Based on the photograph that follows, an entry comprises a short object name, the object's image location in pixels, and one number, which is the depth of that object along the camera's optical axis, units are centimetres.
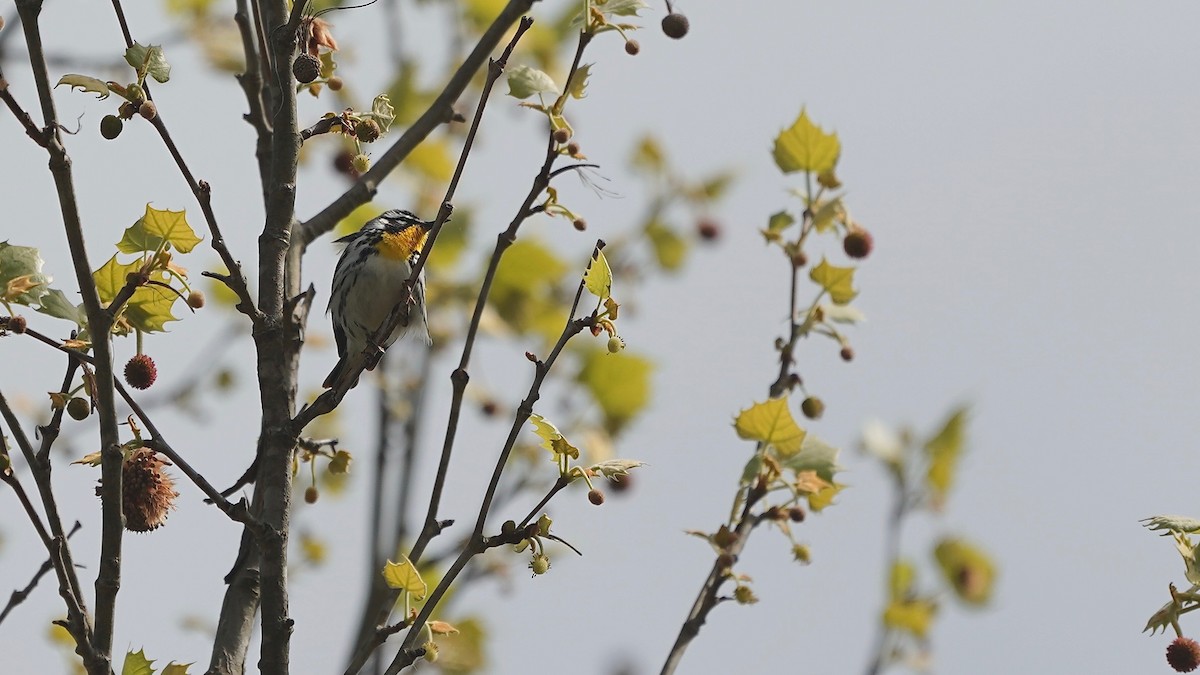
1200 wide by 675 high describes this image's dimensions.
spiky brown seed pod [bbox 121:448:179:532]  558
